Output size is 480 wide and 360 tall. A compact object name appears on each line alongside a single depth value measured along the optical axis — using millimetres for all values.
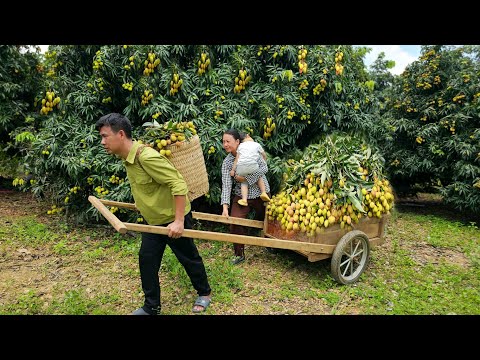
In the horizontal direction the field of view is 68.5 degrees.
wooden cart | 3445
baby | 4359
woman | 4438
